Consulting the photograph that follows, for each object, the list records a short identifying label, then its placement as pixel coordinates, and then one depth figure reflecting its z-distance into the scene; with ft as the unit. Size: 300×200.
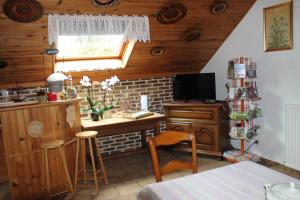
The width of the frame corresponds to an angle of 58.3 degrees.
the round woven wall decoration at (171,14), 10.48
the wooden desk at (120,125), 11.48
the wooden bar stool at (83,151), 10.28
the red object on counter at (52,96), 10.34
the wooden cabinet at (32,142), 9.45
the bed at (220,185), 4.55
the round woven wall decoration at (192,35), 12.48
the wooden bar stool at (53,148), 9.55
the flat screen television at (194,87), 13.96
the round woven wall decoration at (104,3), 9.25
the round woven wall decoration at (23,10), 8.44
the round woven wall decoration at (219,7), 11.05
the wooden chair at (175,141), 6.32
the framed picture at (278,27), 10.82
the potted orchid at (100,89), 12.37
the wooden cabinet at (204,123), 13.11
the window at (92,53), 12.68
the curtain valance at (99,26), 9.64
